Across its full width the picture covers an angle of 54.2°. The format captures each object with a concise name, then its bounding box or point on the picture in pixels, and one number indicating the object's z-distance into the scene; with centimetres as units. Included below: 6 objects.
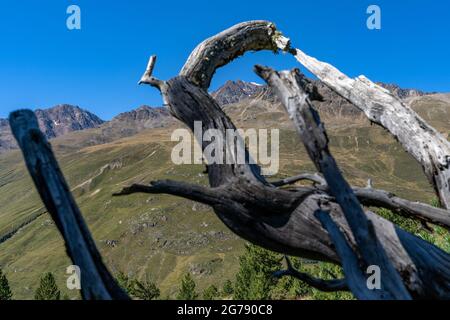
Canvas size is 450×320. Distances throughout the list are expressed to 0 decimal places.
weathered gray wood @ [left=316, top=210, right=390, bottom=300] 374
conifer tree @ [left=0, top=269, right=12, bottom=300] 10141
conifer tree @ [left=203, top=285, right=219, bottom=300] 9512
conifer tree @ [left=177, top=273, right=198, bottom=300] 10506
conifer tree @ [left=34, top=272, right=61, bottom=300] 10762
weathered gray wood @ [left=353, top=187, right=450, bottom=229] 548
